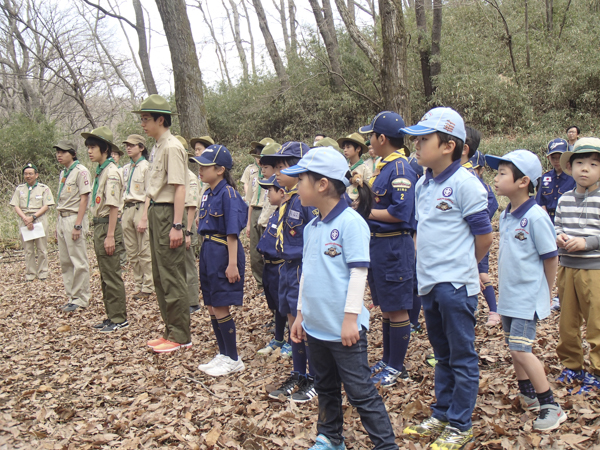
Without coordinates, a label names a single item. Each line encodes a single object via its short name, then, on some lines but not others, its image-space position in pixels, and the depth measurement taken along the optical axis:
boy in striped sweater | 3.69
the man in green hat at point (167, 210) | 5.27
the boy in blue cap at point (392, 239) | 4.09
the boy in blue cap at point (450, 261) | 3.02
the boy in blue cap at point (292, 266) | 4.13
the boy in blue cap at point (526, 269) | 3.24
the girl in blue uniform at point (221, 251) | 4.76
